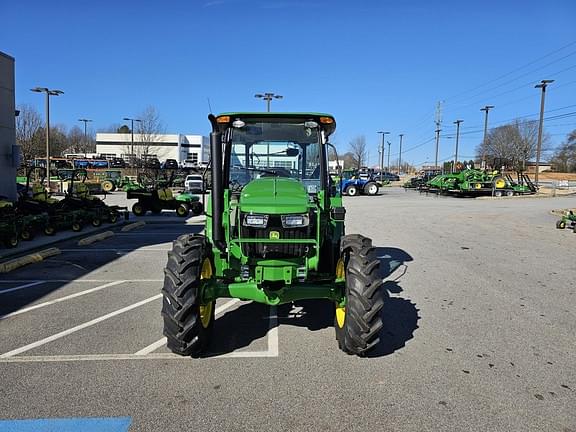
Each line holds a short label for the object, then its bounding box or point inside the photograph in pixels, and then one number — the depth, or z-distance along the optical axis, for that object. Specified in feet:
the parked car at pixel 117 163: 216.74
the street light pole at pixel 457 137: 190.00
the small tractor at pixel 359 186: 120.37
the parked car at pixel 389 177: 215.88
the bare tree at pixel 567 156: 271.08
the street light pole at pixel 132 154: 170.92
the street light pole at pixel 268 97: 107.86
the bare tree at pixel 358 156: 241.98
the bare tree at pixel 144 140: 173.06
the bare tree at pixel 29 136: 137.69
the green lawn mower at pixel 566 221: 49.22
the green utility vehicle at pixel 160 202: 66.23
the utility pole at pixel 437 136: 211.41
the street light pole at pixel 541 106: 126.10
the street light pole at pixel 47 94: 110.11
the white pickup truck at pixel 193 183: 102.19
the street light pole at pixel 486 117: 170.50
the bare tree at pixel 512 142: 238.68
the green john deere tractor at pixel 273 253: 14.75
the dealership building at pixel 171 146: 322.55
